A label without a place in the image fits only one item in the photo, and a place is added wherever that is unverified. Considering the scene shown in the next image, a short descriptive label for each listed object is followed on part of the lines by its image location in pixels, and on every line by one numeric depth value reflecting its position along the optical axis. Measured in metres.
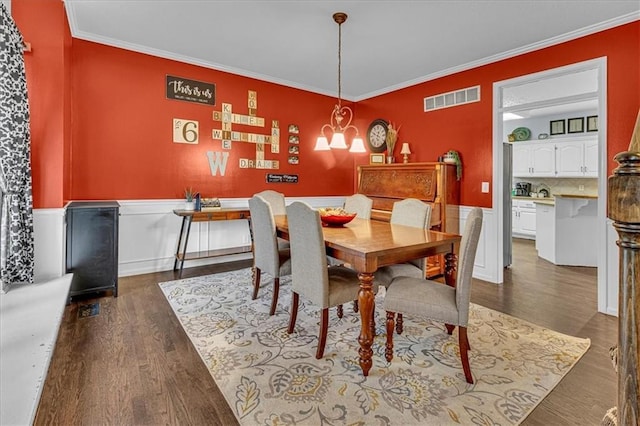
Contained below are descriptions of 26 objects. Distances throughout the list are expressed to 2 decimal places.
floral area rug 1.76
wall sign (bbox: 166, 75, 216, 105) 4.21
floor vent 2.89
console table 4.04
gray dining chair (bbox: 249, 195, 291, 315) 2.84
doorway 3.19
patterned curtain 2.69
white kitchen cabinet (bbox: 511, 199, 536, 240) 7.01
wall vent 4.25
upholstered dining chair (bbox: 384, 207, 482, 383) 1.99
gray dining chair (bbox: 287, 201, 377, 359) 2.22
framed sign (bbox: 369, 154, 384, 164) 5.40
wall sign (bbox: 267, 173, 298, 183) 5.11
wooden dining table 2.06
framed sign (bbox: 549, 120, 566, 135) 6.98
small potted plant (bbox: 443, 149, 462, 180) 4.36
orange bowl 2.98
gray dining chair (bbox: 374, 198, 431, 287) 2.78
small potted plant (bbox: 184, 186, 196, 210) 4.23
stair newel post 0.63
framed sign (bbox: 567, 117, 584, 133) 6.72
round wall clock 5.48
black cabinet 3.18
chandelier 3.11
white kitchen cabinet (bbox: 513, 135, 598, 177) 6.43
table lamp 4.97
